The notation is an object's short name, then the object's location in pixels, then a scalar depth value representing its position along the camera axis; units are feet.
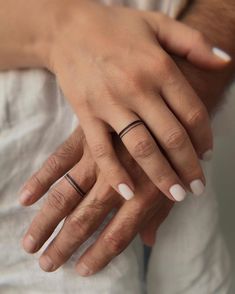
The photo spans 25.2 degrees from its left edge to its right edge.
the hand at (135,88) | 1.89
